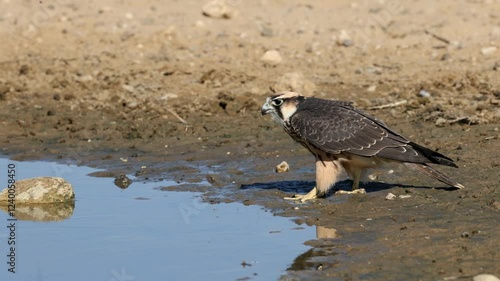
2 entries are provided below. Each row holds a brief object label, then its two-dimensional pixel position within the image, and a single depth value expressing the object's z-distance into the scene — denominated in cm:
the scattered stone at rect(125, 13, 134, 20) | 1661
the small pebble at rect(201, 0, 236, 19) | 1625
